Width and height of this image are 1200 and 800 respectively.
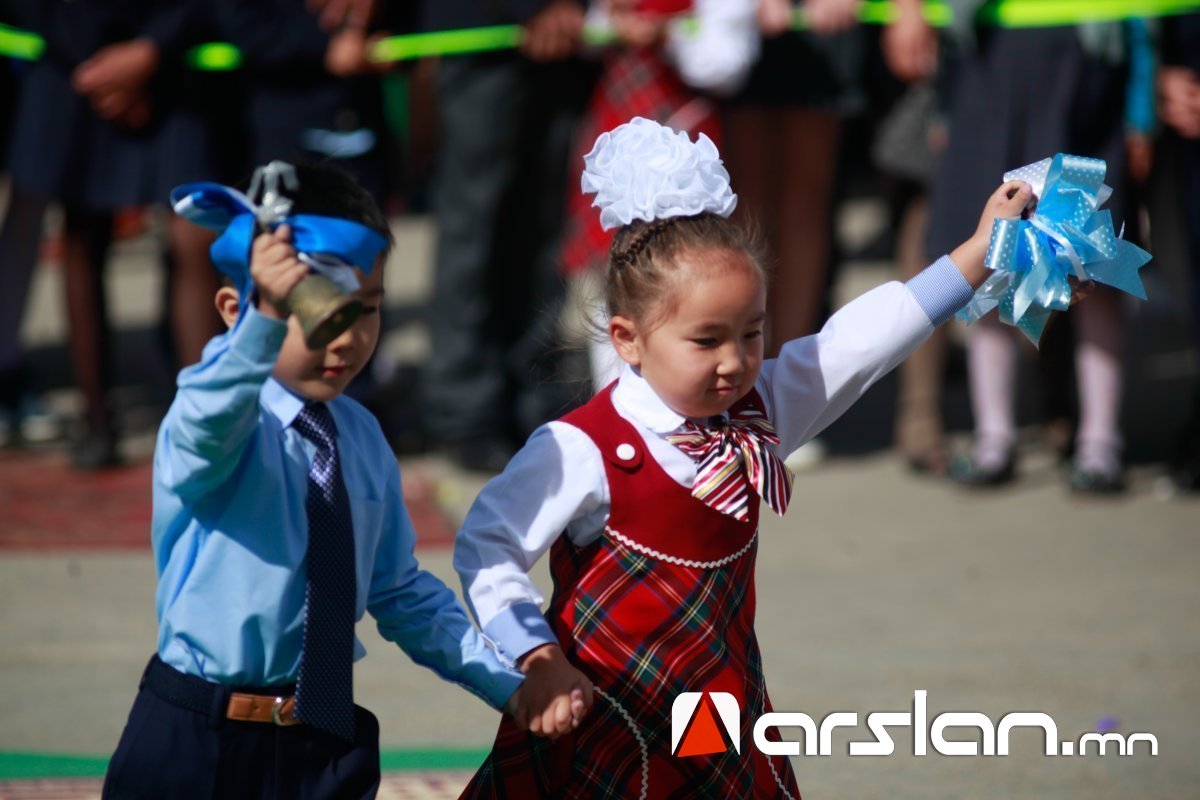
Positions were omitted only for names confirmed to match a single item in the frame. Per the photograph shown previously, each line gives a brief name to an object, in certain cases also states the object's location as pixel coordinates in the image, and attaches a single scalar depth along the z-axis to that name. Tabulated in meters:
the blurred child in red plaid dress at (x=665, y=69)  11.98
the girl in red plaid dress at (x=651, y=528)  5.57
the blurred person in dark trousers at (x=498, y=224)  12.28
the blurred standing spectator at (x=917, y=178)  12.34
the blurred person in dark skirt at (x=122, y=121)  11.72
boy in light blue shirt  5.08
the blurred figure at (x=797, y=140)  12.62
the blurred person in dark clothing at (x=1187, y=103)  11.62
